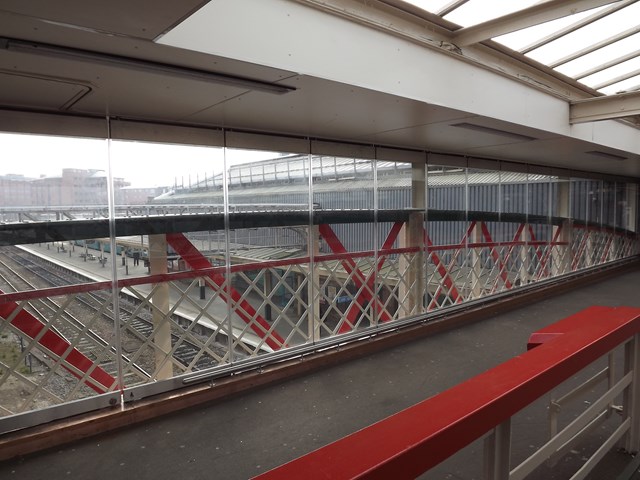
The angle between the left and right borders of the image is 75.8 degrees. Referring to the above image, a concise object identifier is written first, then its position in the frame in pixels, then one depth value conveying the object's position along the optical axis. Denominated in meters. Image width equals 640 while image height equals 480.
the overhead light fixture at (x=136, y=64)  1.19
